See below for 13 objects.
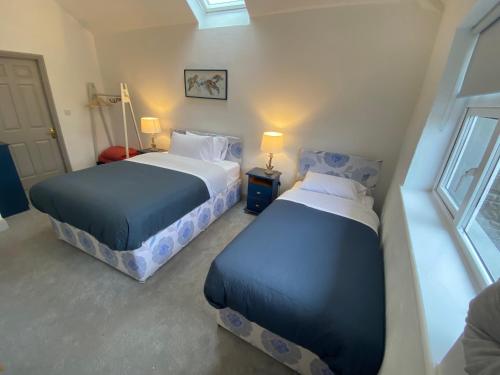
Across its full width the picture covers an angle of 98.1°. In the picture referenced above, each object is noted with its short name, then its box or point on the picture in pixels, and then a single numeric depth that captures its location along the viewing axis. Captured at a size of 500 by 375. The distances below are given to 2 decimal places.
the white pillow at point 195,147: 2.96
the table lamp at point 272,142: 2.56
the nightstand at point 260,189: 2.74
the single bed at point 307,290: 0.98
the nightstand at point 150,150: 3.59
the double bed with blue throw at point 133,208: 1.65
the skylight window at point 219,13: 2.67
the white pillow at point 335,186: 2.26
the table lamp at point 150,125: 3.34
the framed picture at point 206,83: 2.94
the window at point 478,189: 0.89
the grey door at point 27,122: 2.83
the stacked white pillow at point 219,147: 2.99
